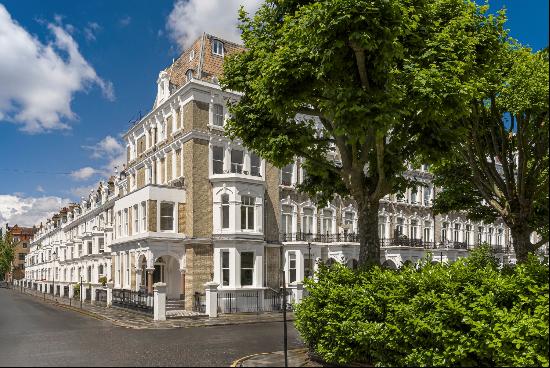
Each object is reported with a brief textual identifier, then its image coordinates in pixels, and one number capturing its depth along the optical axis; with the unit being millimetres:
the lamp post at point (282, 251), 34269
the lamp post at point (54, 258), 73706
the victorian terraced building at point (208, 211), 32531
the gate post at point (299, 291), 30828
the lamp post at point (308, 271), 37500
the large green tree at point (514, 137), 19188
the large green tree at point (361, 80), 12586
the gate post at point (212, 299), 28405
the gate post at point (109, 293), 36406
